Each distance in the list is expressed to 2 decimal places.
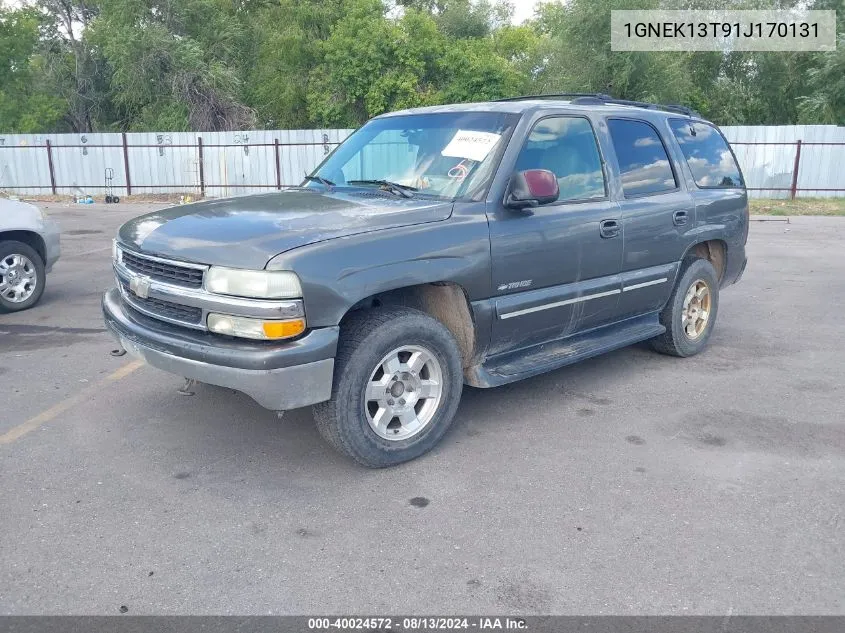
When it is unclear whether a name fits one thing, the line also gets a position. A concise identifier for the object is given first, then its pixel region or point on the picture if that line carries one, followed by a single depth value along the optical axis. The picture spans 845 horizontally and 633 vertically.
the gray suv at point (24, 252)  7.46
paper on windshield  4.52
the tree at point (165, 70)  30.69
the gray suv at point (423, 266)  3.61
